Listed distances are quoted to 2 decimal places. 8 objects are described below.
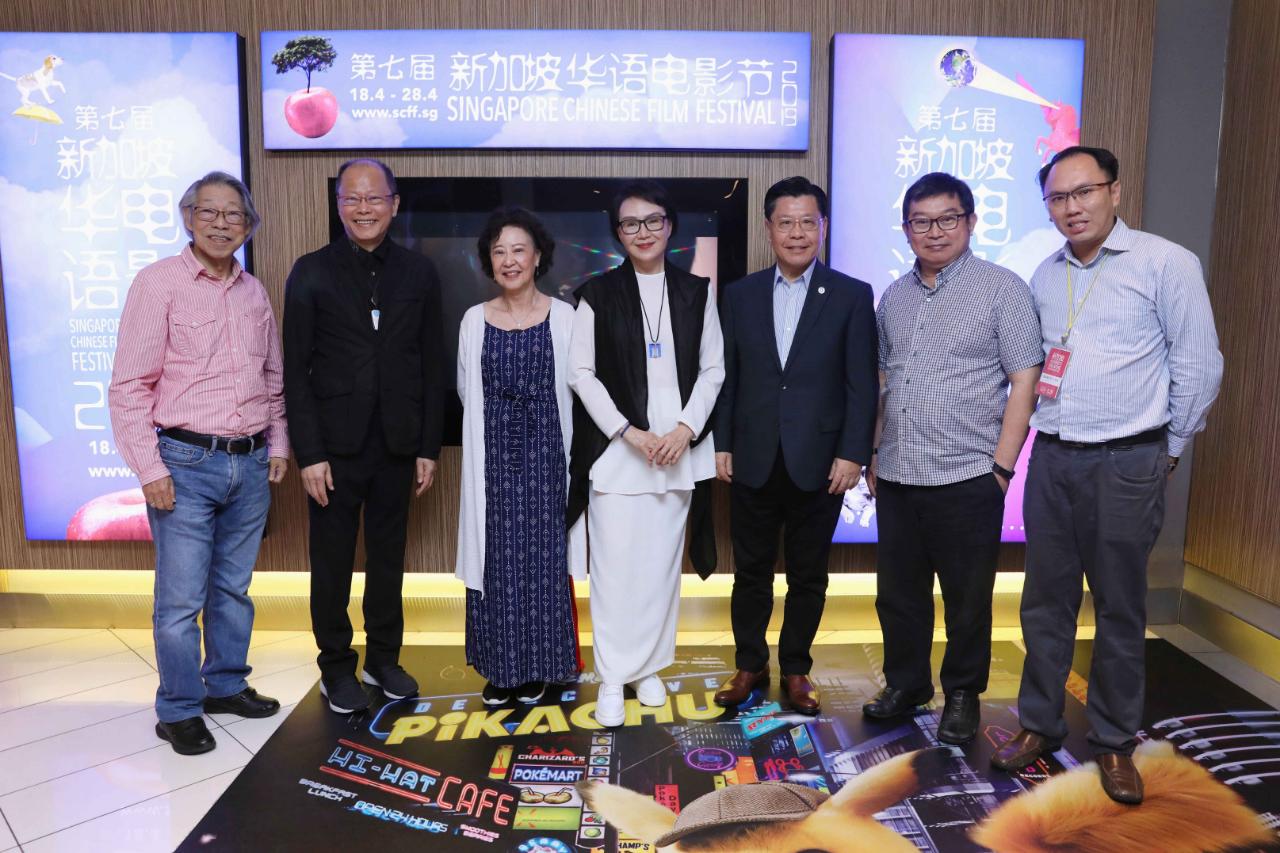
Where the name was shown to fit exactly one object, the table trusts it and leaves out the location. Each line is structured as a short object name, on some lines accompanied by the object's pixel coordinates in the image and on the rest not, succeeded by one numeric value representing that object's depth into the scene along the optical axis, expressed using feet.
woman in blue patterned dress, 9.28
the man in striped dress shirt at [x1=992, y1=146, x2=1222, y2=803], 7.63
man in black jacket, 9.30
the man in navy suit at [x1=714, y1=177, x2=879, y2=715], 8.99
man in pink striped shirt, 8.61
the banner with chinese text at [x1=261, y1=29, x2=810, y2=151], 11.23
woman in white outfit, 9.09
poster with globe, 11.37
